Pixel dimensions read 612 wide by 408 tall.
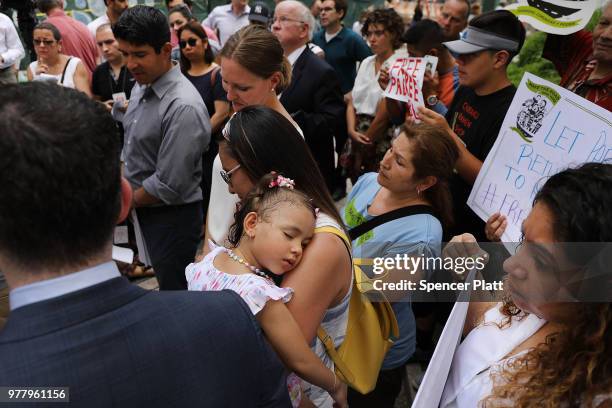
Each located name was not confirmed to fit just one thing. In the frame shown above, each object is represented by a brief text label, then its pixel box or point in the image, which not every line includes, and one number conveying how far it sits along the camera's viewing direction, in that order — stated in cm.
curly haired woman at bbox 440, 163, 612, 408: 112
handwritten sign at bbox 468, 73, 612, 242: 179
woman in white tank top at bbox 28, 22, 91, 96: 490
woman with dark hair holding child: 151
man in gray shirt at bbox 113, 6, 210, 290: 277
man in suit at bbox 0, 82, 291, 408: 82
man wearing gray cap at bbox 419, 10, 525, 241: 268
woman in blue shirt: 213
